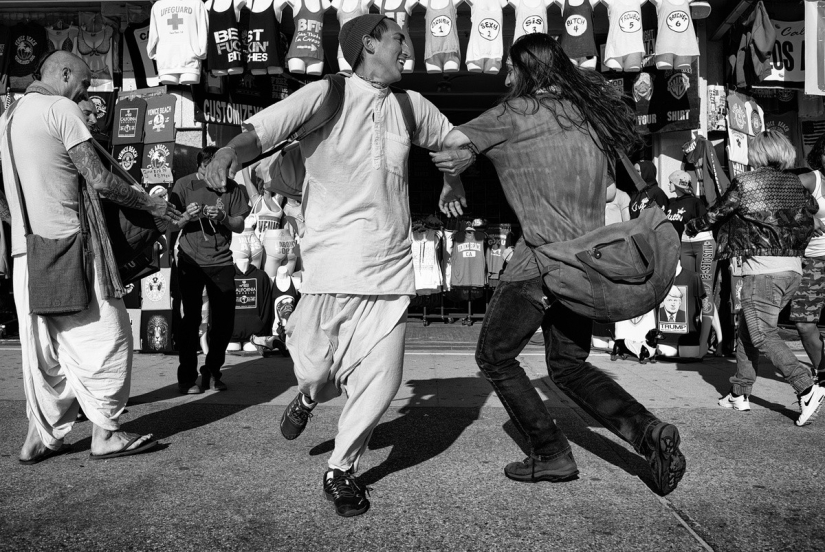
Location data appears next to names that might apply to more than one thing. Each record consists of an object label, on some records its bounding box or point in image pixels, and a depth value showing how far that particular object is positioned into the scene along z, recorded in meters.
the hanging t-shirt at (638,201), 7.91
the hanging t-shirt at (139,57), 9.45
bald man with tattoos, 3.69
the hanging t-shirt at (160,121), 9.08
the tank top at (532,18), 8.10
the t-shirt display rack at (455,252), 10.50
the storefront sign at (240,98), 9.19
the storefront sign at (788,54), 8.62
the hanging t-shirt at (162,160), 9.07
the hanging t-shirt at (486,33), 8.29
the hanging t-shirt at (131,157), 9.15
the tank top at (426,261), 10.30
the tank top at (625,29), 8.07
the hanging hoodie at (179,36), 8.52
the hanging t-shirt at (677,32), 7.97
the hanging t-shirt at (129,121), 9.20
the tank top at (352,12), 8.21
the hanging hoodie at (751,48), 8.46
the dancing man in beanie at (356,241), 3.11
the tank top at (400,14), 8.20
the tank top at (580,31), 8.17
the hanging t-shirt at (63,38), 9.77
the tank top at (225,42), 8.53
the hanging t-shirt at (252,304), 8.27
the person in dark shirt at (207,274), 5.81
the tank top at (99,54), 9.52
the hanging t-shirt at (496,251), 10.66
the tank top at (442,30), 8.23
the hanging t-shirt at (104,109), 9.37
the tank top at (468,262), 10.48
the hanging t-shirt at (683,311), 7.78
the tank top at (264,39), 8.49
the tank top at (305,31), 8.36
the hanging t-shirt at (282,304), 8.45
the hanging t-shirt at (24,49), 9.80
